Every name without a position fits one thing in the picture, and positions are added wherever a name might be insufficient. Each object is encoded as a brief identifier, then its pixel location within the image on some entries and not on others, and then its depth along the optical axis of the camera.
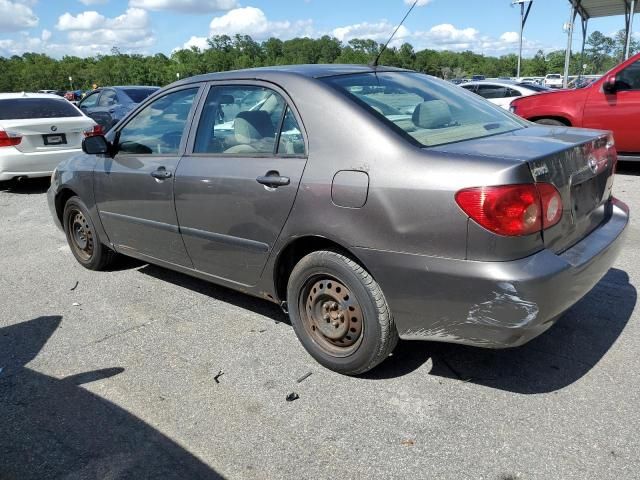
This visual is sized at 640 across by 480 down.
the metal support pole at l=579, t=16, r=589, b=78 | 29.41
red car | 7.88
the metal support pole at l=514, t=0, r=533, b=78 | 40.56
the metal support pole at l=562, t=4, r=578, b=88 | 20.88
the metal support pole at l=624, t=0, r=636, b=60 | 20.86
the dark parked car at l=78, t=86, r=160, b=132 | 14.02
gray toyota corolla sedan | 2.50
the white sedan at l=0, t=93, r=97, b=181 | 8.63
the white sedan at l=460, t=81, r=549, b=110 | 13.68
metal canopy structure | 20.37
